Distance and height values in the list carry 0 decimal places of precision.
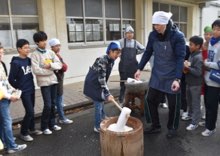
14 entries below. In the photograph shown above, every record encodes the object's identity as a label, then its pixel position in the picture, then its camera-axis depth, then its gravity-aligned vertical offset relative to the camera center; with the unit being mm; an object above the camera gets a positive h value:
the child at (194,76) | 3031 -475
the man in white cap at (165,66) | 2706 -277
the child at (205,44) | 3219 +56
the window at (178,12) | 8743 +1814
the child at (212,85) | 2731 -584
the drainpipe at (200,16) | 10180 +1721
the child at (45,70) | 2925 -287
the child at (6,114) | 2531 -837
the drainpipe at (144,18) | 7524 +1221
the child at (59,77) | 3268 -458
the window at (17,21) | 4793 +827
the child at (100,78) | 2807 -442
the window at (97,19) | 5966 +1068
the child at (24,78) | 2739 -384
